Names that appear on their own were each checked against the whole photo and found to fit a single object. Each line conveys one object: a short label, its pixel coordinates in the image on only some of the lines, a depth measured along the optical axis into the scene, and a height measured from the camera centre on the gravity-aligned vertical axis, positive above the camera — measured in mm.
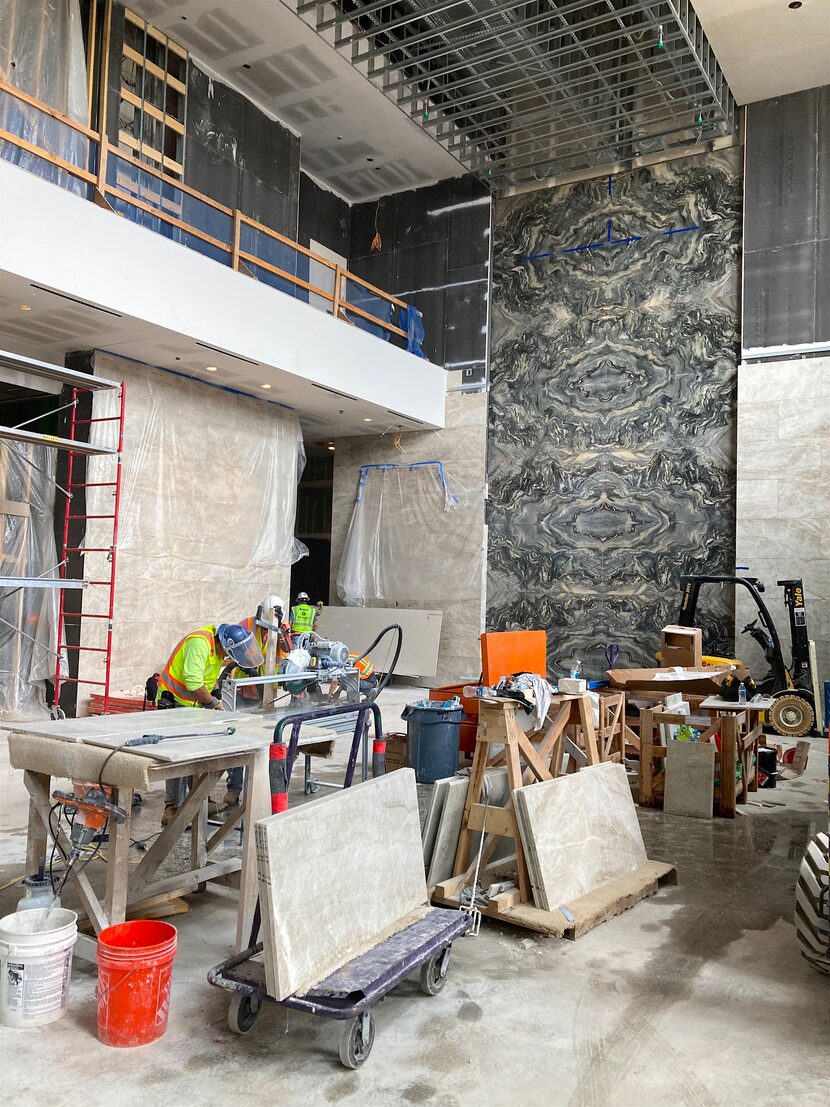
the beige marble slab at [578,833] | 3766 -1080
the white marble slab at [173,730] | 3070 -569
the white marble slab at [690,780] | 5641 -1151
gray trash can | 5484 -892
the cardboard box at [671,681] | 7574 -664
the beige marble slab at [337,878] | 2615 -961
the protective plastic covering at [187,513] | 9203 +907
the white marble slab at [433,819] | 4098 -1062
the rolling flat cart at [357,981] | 2535 -1204
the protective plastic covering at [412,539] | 12430 +875
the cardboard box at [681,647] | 8477 -410
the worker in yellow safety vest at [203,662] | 5242 -444
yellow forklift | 8617 -551
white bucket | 2695 -1229
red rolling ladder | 8252 +115
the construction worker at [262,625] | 5320 -199
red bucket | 2592 -1229
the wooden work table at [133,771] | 3006 -664
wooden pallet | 3562 -1324
